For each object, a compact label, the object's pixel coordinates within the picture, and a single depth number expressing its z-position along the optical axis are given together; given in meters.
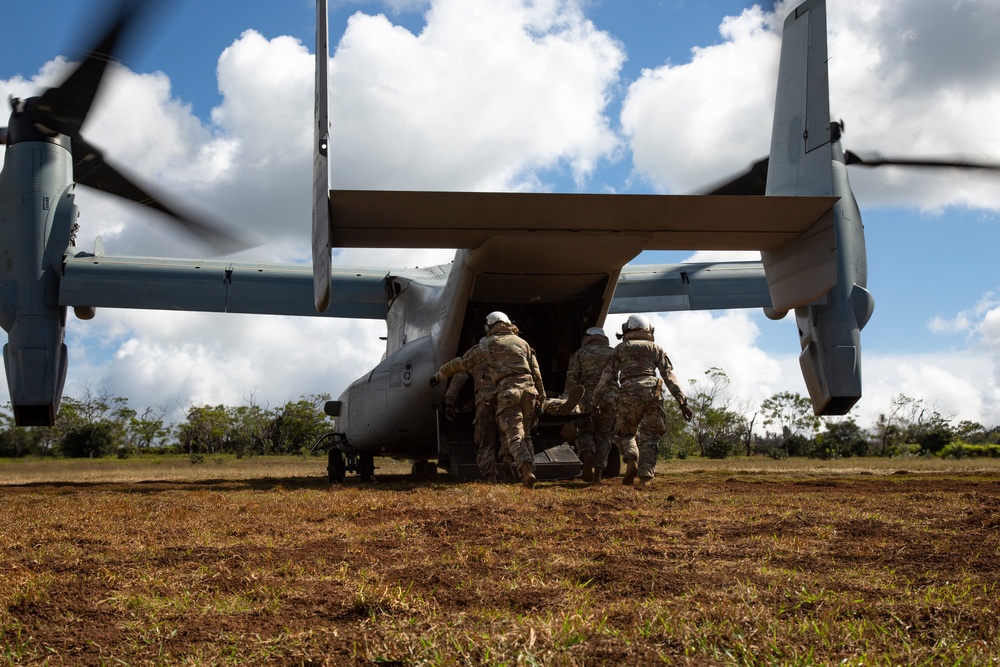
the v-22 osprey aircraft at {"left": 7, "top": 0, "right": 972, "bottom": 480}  8.55
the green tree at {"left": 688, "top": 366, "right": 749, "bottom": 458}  39.47
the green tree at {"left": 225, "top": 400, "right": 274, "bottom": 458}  40.10
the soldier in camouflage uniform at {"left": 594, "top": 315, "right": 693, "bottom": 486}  8.99
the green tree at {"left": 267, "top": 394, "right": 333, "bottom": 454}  39.75
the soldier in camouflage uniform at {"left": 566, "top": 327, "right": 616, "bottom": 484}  9.80
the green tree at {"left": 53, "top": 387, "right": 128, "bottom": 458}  29.09
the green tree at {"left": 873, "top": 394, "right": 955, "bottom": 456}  28.08
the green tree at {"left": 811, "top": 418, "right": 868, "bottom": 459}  27.25
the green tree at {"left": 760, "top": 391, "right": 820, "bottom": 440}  41.31
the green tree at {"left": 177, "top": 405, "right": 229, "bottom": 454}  42.57
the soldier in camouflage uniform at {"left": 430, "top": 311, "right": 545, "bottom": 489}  8.66
